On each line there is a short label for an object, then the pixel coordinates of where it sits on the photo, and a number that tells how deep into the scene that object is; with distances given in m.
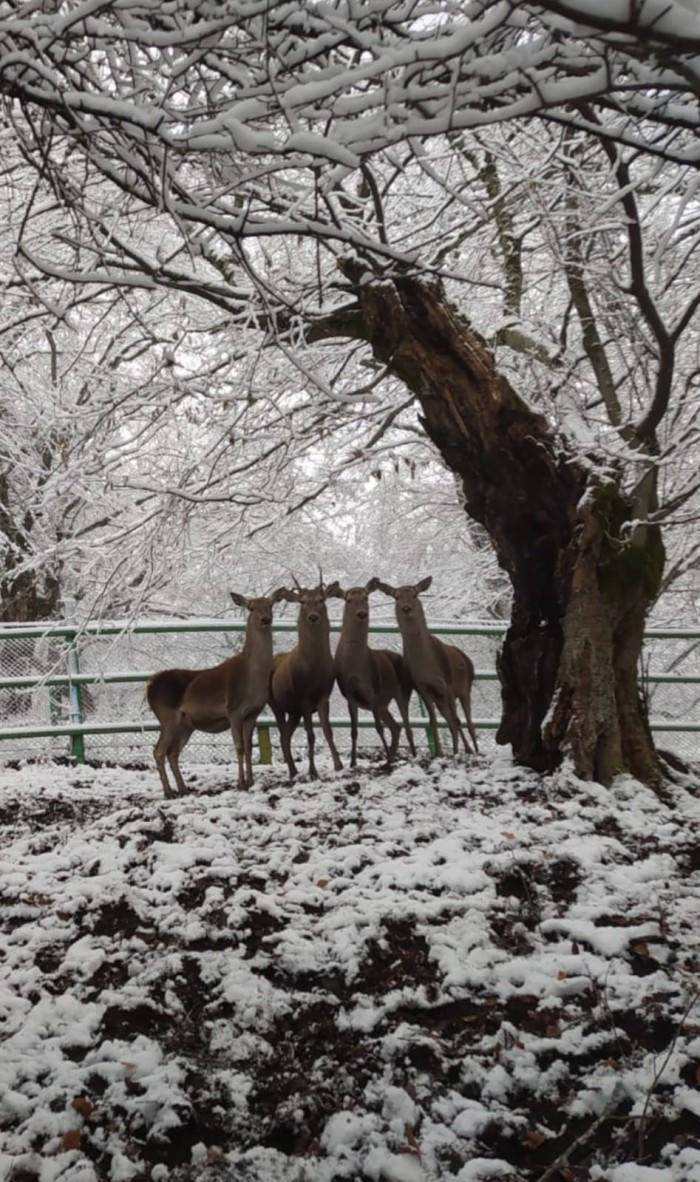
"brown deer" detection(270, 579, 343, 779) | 6.57
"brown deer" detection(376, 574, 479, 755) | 6.94
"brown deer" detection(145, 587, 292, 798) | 6.41
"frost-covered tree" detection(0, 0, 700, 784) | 2.53
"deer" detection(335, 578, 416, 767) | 6.71
